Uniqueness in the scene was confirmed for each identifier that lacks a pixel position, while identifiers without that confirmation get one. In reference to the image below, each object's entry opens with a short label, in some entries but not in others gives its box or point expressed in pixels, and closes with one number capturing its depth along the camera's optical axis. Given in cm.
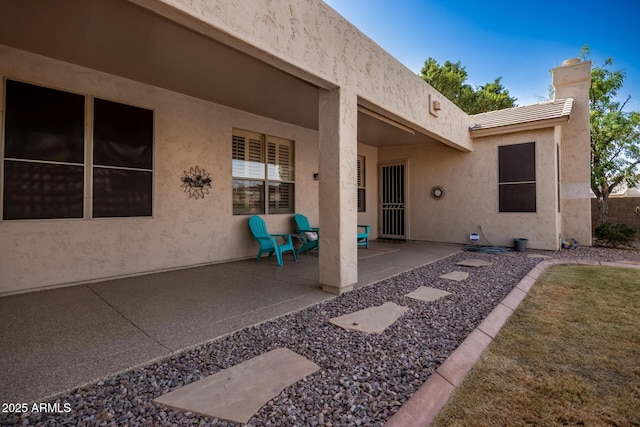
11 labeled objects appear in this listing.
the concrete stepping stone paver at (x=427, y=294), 360
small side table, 615
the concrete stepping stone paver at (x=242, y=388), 161
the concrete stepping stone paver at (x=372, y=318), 273
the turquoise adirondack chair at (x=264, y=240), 535
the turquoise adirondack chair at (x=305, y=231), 625
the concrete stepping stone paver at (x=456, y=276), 448
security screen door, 915
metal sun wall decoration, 510
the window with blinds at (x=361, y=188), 891
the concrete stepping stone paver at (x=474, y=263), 546
